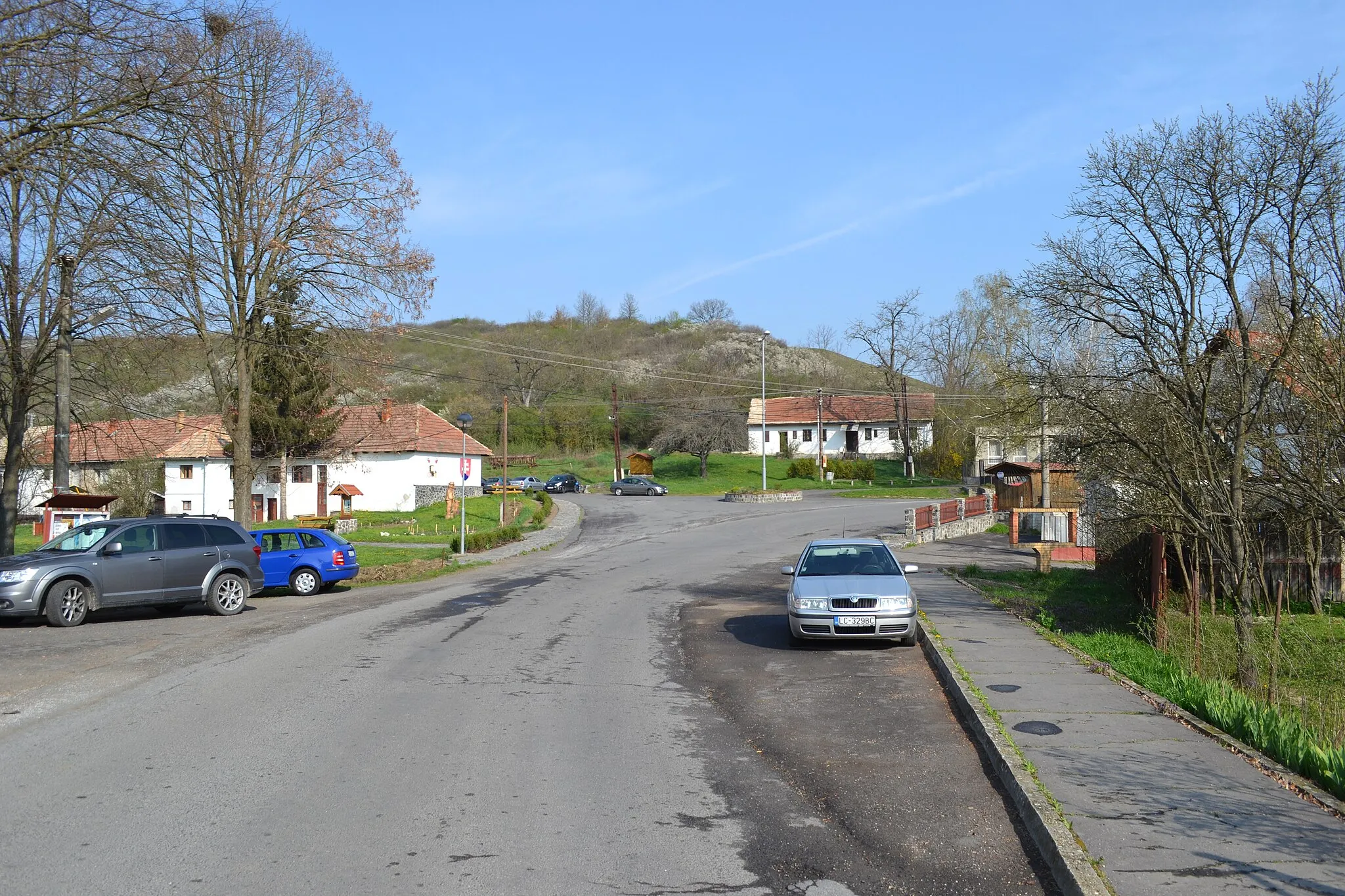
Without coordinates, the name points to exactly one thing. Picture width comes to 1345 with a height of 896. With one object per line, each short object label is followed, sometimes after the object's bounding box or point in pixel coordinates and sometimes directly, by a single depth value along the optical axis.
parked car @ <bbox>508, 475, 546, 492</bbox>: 71.56
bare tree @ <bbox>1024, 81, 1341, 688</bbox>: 11.85
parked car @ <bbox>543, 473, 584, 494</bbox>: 71.12
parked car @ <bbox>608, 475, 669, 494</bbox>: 66.25
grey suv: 15.30
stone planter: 55.31
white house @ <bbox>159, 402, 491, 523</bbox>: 56.12
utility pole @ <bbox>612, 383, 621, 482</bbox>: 70.25
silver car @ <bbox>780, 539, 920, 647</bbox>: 12.94
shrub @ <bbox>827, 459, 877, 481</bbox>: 75.25
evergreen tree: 49.91
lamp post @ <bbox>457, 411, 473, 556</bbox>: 29.75
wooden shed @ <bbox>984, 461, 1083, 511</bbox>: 44.44
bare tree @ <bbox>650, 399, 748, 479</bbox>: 77.44
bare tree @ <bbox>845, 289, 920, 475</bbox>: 78.81
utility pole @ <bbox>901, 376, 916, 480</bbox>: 75.12
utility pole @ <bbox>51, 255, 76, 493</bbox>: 21.89
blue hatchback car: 22.00
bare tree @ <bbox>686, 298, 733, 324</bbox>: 151.88
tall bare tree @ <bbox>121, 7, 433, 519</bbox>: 26.52
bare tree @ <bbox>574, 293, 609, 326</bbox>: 157.50
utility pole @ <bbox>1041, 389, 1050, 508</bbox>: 40.69
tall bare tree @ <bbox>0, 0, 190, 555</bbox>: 12.00
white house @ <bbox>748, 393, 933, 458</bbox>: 89.75
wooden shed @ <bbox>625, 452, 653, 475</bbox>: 80.19
